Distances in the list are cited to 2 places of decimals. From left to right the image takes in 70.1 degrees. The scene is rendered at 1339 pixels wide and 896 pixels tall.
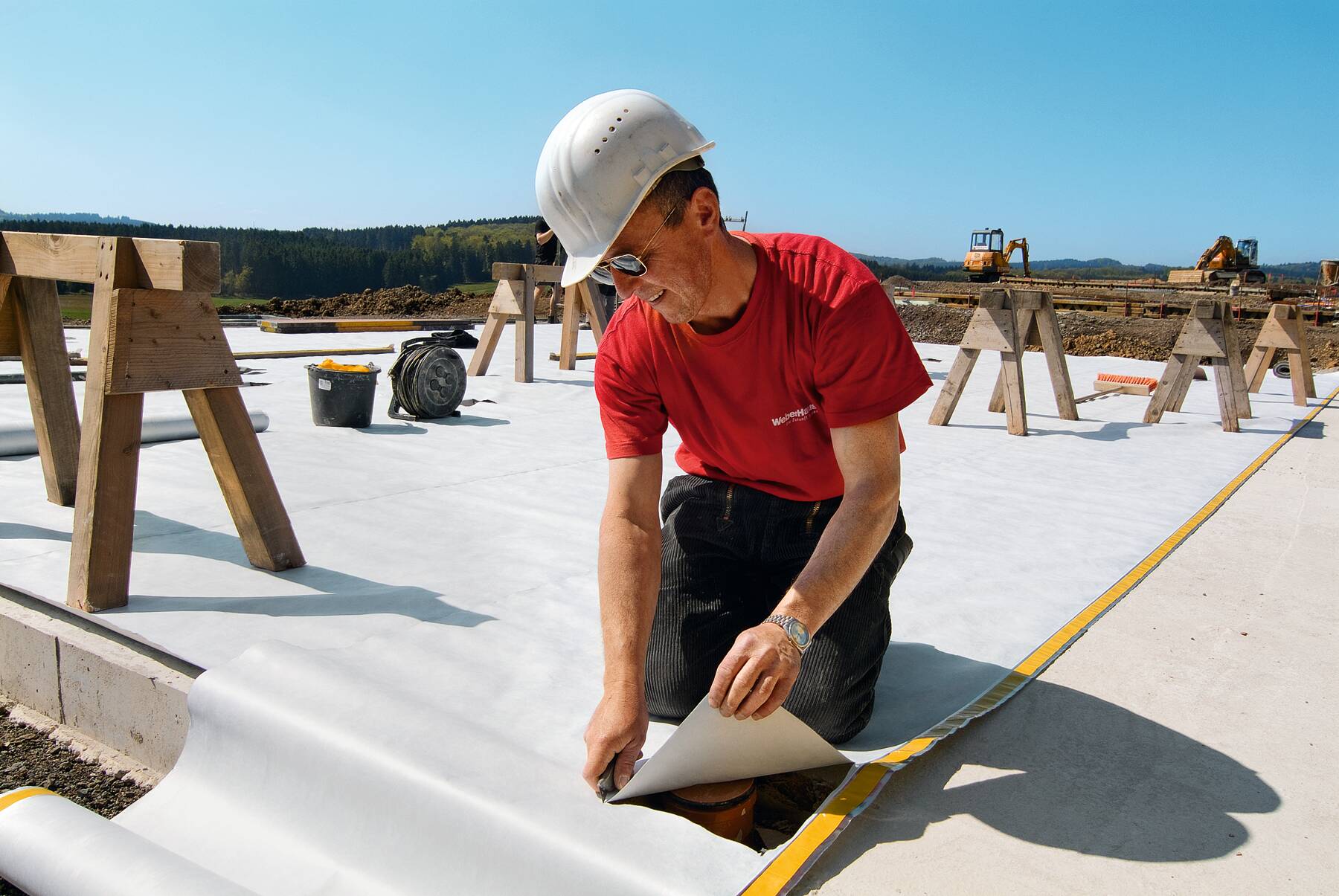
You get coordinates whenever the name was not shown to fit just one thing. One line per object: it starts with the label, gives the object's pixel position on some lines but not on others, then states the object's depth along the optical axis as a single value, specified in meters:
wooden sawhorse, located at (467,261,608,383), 8.20
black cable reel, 6.05
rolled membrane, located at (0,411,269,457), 4.48
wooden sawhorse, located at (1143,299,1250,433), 6.86
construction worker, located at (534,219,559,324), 8.04
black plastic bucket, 5.67
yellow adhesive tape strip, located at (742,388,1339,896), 1.59
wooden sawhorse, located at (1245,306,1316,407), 8.10
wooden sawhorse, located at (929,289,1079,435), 6.52
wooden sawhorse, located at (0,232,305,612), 2.65
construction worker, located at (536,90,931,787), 1.77
